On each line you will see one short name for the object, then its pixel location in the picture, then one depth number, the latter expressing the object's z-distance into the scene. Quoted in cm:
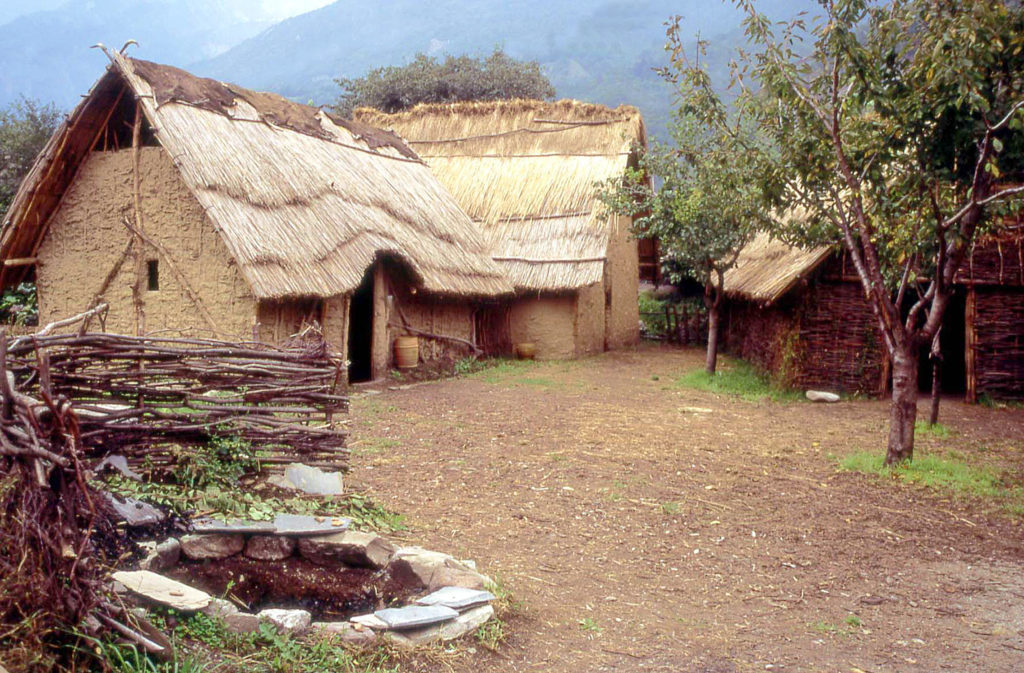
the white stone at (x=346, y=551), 493
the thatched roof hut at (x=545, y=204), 1752
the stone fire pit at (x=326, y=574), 440
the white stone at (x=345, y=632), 402
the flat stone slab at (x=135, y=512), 425
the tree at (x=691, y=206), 1305
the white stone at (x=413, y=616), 414
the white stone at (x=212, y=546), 474
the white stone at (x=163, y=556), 444
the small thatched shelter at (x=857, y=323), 1247
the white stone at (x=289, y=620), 397
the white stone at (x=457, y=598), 441
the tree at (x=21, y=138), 2119
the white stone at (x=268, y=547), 491
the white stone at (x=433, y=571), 472
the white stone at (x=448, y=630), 411
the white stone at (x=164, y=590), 385
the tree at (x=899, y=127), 680
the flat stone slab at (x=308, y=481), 598
